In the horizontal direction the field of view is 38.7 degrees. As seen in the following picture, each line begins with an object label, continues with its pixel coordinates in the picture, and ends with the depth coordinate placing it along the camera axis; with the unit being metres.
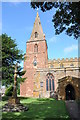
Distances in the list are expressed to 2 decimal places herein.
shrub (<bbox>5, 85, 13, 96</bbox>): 27.23
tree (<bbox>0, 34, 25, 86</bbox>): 18.89
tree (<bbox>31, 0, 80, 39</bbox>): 7.17
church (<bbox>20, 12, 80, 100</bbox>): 21.70
